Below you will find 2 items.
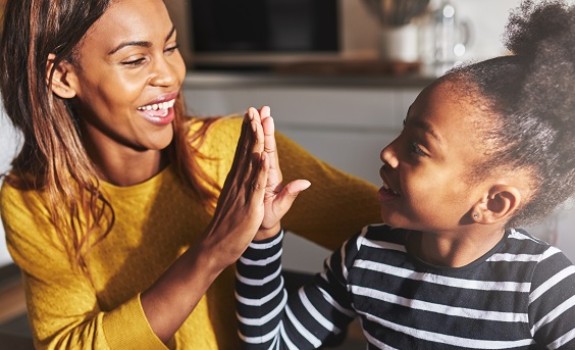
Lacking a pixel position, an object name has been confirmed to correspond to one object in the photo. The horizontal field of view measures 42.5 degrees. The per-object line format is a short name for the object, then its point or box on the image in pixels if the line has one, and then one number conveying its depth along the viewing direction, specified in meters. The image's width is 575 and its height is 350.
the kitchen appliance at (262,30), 2.13
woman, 0.54
